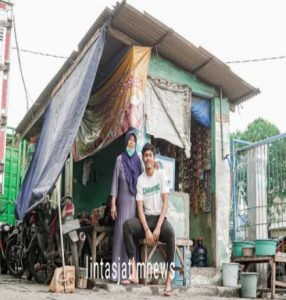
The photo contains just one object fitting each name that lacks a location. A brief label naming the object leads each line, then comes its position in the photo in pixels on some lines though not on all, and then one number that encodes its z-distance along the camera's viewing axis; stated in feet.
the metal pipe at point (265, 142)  25.49
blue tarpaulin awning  19.28
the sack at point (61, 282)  16.81
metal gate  25.64
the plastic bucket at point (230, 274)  23.84
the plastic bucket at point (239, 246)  24.43
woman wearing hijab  20.08
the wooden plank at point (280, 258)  22.17
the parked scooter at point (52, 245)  19.36
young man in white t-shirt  18.26
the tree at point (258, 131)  74.54
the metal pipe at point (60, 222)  17.85
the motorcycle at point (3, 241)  28.45
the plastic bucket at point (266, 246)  22.56
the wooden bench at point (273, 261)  21.43
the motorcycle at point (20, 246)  23.60
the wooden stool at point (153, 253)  19.98
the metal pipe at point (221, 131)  26.73
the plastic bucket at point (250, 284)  21.65
